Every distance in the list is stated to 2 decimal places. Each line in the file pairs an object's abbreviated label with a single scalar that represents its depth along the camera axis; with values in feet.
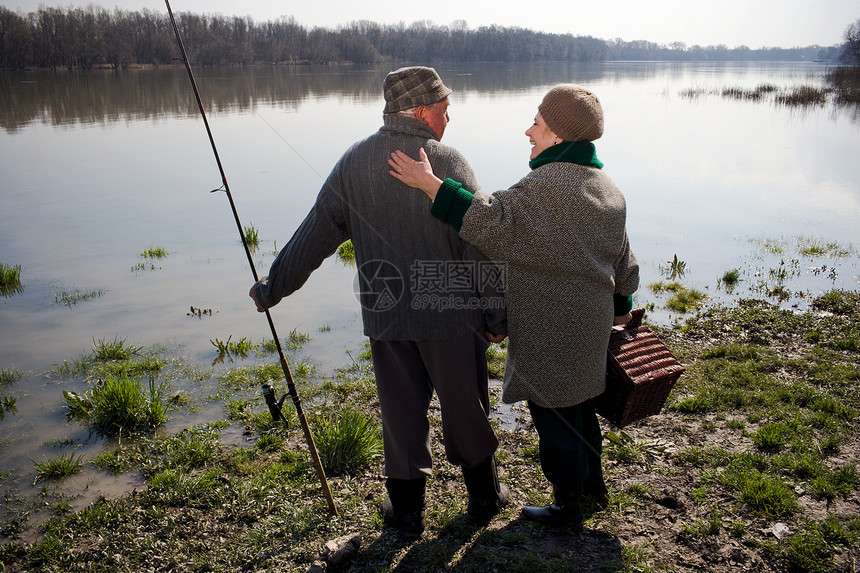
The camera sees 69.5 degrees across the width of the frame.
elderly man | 8.80
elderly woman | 8.38
